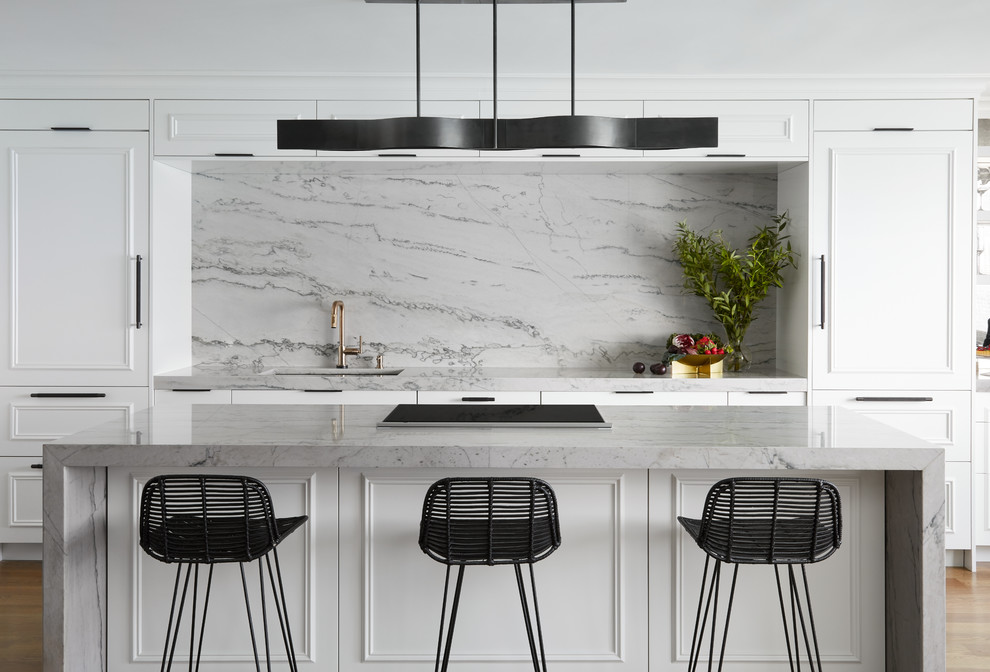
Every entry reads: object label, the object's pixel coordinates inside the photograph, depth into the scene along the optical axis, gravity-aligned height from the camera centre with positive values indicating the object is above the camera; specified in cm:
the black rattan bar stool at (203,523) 219 -54
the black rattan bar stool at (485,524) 218 -54
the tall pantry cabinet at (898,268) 398 +29
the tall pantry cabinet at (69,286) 398 +19
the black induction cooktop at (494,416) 262 -31
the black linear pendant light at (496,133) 245 +60
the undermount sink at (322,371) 438 -25
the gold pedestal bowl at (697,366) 416 -20
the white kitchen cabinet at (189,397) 399 -35
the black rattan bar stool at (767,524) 217 -53
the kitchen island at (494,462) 231 -39
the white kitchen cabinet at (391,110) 399 +106
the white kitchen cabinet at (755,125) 401 +100
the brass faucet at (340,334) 451 -5
